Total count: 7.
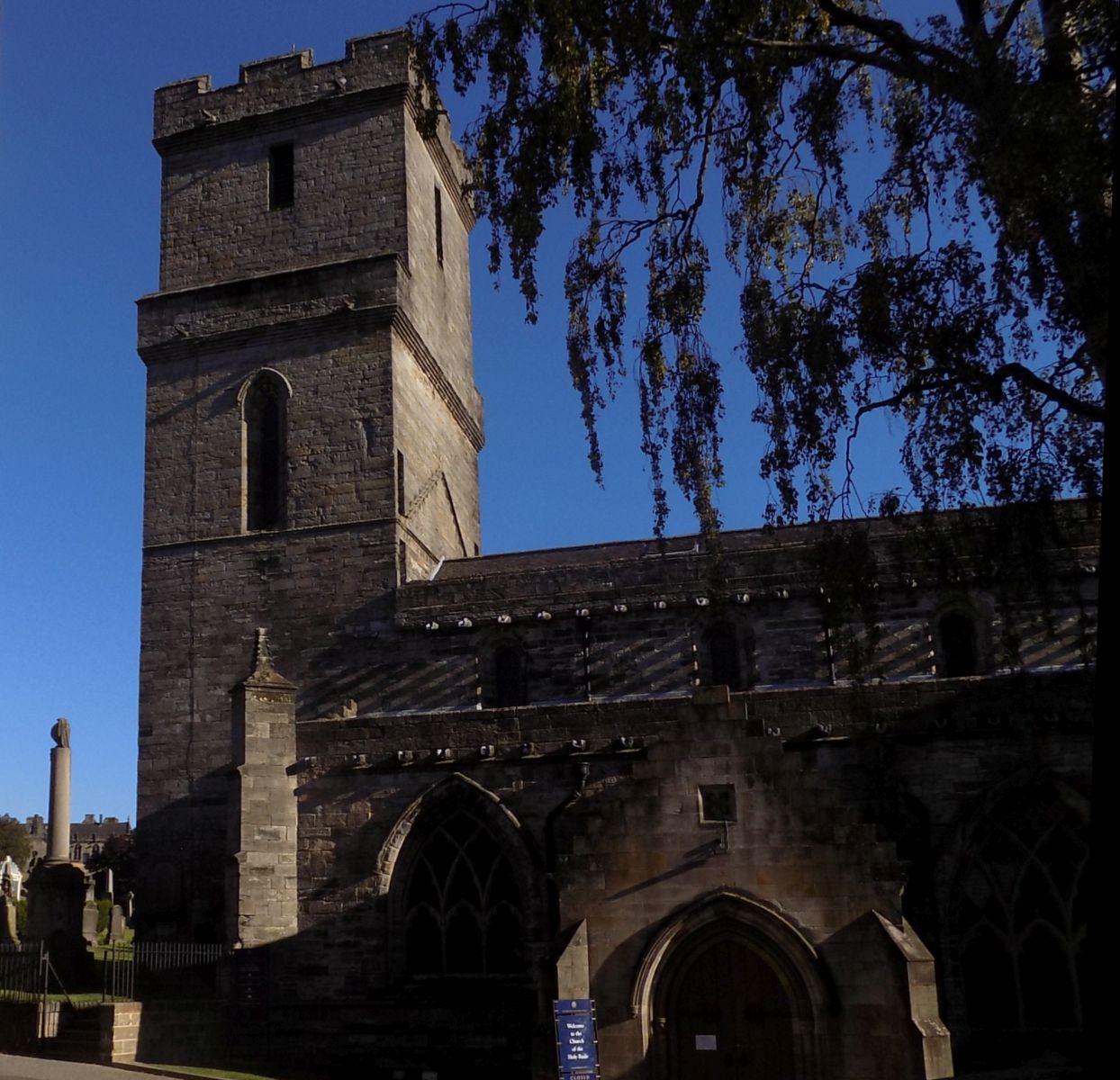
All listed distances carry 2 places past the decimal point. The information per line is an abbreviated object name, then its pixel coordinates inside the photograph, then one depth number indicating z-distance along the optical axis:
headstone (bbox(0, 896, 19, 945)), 24.20
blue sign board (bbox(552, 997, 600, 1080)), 13.89
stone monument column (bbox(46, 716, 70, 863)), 25.79
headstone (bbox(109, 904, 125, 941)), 30.70
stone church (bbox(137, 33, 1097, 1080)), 14.65
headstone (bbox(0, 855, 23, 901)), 41.38
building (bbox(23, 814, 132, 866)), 89.69
